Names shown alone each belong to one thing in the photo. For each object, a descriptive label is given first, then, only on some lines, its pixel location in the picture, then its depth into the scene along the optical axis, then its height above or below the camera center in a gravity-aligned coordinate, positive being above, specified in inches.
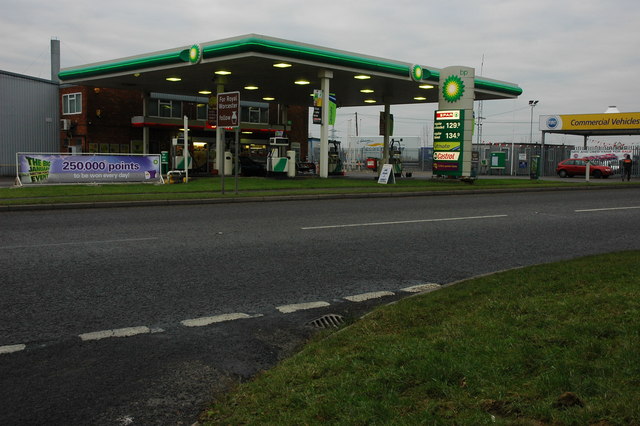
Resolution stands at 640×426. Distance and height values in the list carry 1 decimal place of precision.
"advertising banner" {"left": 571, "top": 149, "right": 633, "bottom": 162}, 1695.4 +58.2
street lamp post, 1364.4 +3.7
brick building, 1400.1 +106.7
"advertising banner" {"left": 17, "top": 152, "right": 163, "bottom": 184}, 789.2 -8.3
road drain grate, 191.0 -55.0
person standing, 1366.9 +20.7
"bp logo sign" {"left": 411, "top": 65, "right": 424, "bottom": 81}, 1087.6 +194.2
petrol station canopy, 897.5 +184.8
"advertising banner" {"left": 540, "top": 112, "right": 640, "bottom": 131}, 1637.6 +160.5
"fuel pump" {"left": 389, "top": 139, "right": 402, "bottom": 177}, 1334.9 +19.1
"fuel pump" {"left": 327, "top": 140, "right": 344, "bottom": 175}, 1348.4 +11.5
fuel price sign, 1015.6 +53.2
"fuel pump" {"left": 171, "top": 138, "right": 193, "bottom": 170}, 1117.1 +23.0
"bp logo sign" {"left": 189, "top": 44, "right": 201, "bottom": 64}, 930.1 +191.4
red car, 1558.8 +10.2
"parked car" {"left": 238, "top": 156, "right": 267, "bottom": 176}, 1338.6 -4.6
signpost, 690.2 +71.8
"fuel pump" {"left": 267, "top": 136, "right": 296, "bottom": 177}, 1058.1 +12.5
